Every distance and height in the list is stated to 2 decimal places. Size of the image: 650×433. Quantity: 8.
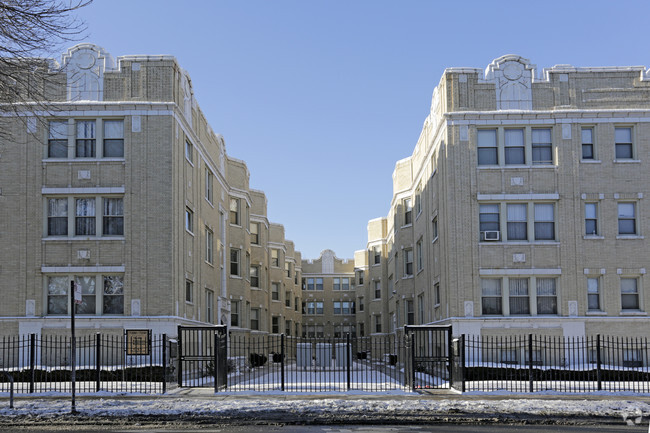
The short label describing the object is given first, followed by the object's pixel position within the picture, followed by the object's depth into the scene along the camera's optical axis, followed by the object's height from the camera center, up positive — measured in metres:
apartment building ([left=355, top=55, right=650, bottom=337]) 29.58 +3.69
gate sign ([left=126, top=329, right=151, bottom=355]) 27.94 -1.45
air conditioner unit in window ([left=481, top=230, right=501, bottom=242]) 29.84 +2.32
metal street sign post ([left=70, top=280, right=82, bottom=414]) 17.85 +0.07
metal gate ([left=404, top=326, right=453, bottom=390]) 22.83 -1.89
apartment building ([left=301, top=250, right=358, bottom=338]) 86.00 +0.22
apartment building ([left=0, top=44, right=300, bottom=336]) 29.08 +3.79
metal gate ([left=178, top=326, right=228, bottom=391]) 22.78 -1.78
